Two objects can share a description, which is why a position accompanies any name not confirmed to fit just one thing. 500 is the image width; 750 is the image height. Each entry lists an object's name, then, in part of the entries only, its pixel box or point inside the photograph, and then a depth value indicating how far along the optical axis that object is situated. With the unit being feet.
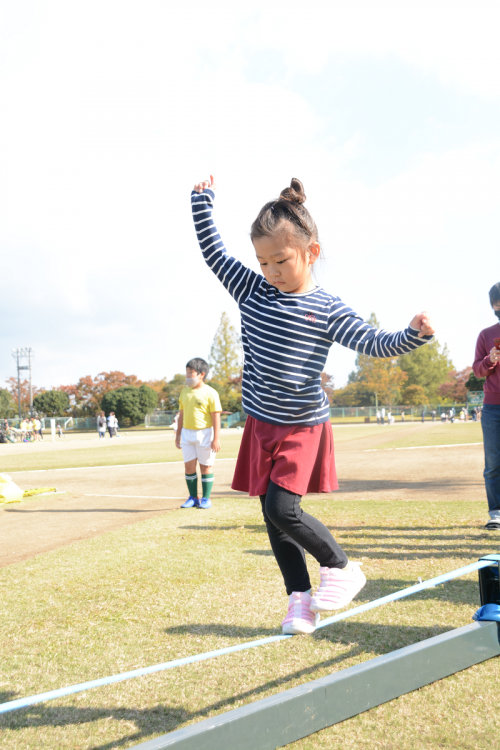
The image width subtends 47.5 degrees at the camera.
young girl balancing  8.23
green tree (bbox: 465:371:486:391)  260.42
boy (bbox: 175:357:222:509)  24.34
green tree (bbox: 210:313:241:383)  235.81
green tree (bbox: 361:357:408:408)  286.87
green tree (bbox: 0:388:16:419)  259.19
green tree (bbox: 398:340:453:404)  318.65
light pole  268.41
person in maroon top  17.38
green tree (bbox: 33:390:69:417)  271.69
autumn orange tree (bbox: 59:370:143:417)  281.95
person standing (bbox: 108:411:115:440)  130.41
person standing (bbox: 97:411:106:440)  136.26
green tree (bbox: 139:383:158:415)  228.63
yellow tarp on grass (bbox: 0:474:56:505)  26.27
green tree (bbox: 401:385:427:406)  306.76
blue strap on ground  5.42
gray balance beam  5.82
